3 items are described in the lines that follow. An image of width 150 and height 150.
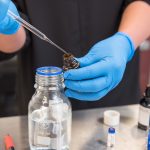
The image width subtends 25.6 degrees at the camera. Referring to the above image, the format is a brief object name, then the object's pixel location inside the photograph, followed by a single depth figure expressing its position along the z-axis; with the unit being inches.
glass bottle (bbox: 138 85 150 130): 30.2
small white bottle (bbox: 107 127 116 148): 28.3
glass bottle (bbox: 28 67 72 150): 26.7
